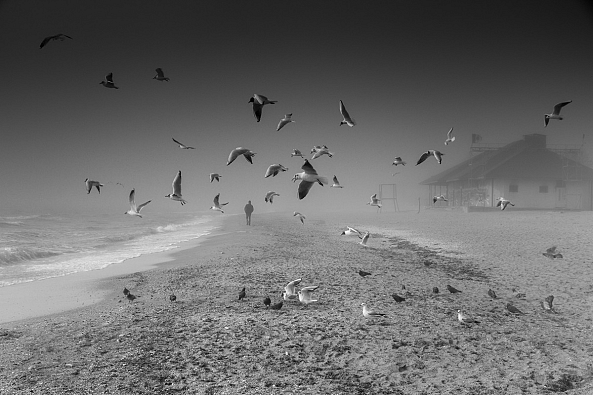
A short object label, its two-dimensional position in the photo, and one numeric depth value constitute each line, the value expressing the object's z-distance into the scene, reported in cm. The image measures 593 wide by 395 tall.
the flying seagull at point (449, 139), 1239
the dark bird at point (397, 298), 914
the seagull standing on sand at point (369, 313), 822
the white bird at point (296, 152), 866
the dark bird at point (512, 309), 863
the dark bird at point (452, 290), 1006
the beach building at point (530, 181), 5150
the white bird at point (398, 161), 1059
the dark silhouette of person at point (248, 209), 3928
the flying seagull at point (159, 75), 849
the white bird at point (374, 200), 1234
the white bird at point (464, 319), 817
